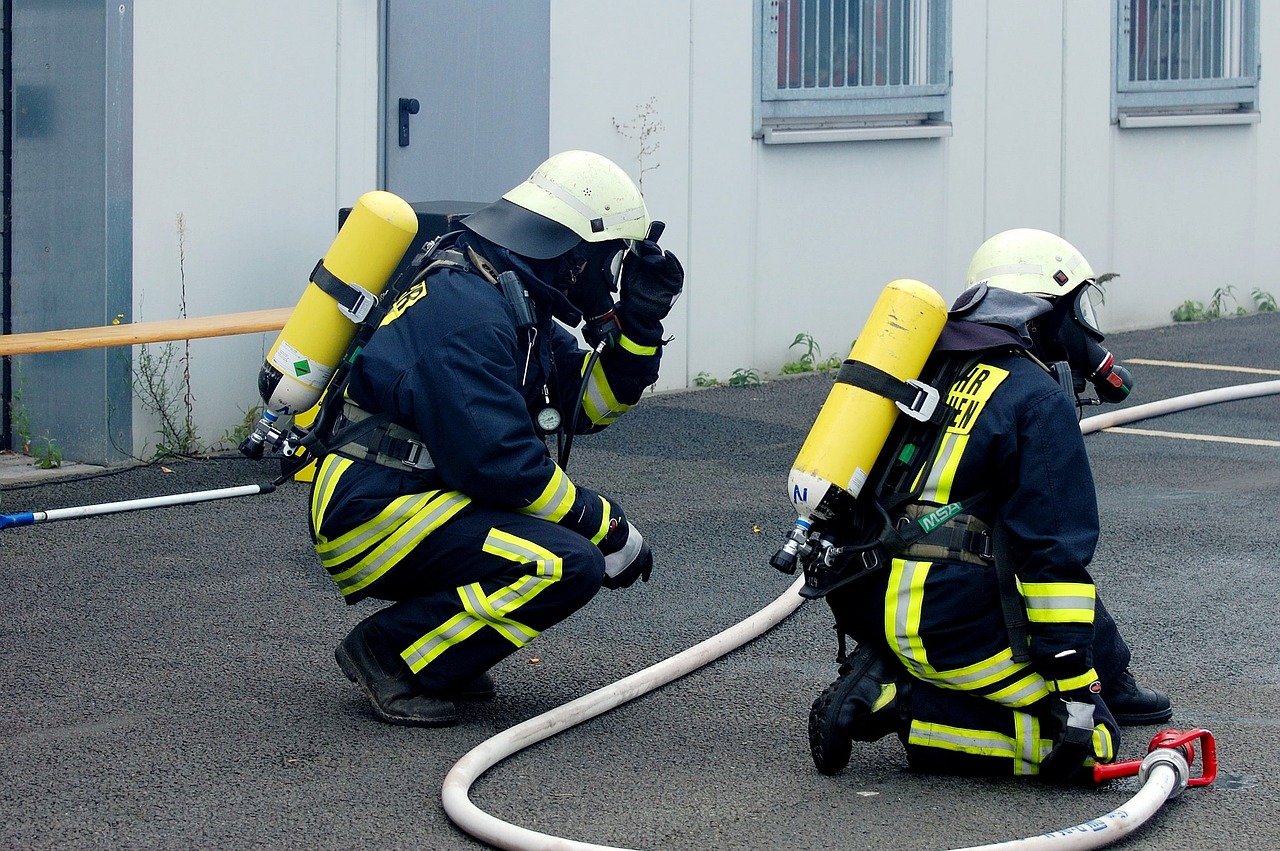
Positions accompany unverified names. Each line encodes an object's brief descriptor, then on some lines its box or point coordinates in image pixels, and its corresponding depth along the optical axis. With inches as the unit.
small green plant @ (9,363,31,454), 623.2
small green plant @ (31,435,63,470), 603.5
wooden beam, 509.7
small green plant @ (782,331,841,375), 831.7
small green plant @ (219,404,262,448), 633.6
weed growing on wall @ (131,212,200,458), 604.1
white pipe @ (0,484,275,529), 487.2
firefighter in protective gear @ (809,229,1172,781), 288.4
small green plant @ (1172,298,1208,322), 1011.3
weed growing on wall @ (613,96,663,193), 761.0
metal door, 677.3
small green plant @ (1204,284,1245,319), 1027.3
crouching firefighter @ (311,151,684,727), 319.6
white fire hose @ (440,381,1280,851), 263.1
